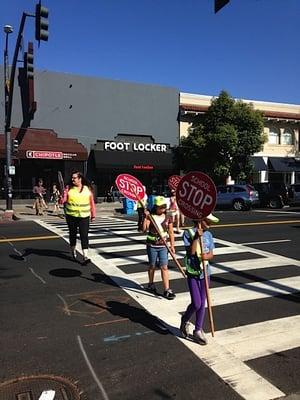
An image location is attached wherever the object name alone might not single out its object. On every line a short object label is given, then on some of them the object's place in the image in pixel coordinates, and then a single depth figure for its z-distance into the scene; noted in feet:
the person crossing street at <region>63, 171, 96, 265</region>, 30.09
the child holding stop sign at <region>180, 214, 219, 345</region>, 16.65
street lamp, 69.15
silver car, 86.38
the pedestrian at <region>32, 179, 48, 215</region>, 75.15
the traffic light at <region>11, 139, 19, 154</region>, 73.56
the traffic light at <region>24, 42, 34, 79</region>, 61.93
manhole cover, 12.82
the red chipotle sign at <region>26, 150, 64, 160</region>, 90.27
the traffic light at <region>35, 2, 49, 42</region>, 45.32
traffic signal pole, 65.06
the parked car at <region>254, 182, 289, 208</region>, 92.63
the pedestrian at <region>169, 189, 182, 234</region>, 45.91
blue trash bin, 77.86
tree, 100.53
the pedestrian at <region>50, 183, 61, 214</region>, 78.43
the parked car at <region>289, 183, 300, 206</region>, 93.61
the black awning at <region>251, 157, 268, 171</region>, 116.47
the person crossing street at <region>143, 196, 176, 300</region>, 22.12
